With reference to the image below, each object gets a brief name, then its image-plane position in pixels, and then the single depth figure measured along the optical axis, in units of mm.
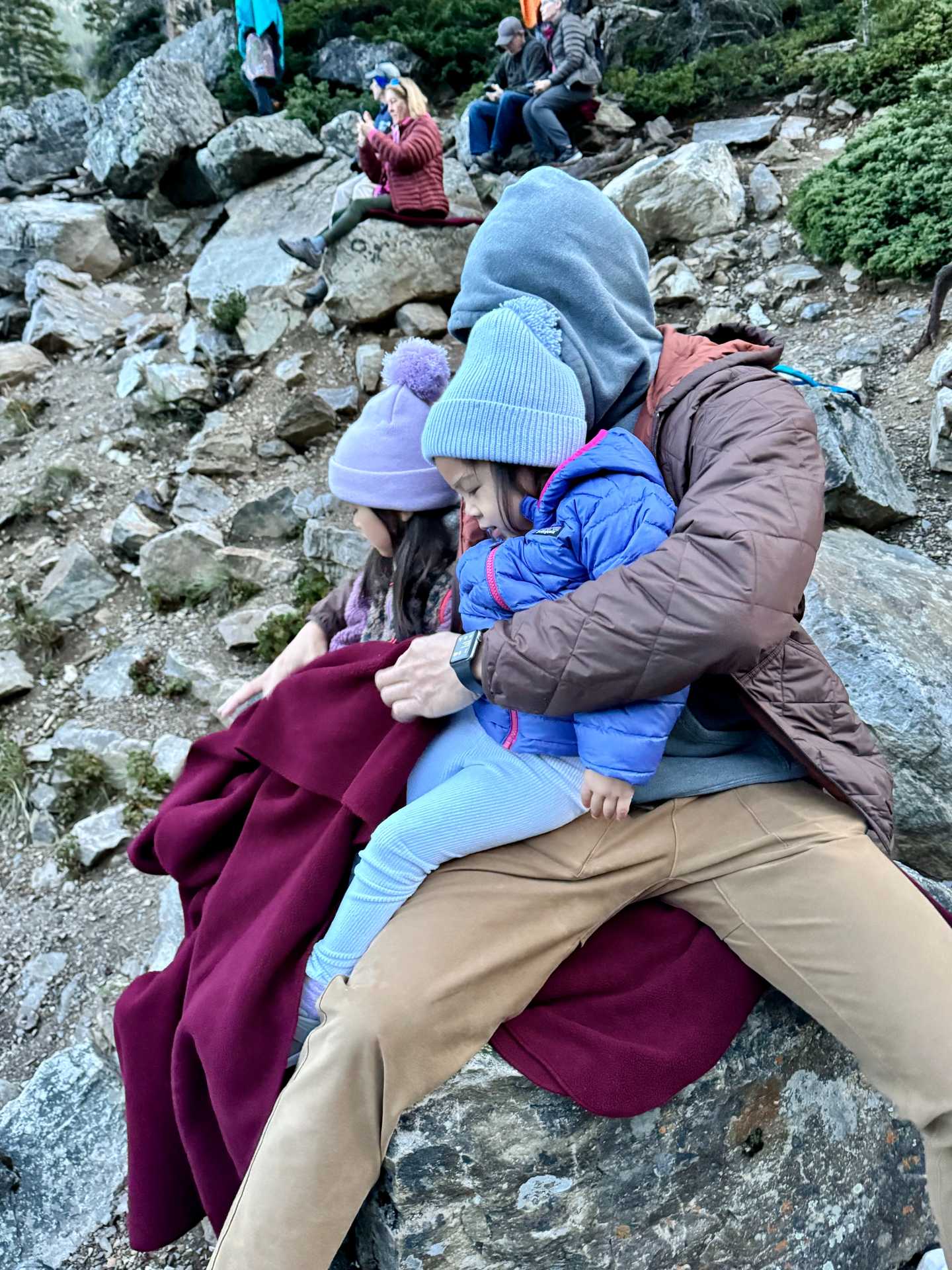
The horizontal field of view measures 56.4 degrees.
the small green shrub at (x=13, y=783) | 5211
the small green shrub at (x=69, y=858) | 4789
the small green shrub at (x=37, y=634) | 6156
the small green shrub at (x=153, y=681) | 5746
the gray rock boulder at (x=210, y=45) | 14172
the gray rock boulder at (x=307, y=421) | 7523
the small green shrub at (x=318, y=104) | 12172
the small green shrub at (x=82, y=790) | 5180
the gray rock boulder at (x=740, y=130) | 8945
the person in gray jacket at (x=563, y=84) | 10109
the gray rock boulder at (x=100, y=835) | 4789
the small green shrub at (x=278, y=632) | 5738
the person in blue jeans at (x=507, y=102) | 10539
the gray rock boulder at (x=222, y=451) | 7391
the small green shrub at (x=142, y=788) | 4973
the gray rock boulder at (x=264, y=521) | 6789
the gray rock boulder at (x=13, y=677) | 5875
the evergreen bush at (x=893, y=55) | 8000
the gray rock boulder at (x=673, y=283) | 7332
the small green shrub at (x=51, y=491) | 7141
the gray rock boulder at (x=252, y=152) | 11000
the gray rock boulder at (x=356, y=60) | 13359
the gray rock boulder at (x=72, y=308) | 9570
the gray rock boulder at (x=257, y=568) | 6336
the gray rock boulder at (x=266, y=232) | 9531
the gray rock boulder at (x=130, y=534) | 6660
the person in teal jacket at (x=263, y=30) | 12617
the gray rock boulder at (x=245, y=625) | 5809
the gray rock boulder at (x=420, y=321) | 8217
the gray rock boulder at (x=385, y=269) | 8305
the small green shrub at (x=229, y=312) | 8805
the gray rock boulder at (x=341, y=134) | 11547
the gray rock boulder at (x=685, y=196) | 7832
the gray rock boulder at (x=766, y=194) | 7836
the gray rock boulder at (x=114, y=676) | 5859
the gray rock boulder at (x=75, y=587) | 6379
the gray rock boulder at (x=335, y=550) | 6062
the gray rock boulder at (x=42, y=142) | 13750
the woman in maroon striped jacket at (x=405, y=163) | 8227
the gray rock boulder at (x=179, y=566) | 6340
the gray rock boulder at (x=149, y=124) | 11469
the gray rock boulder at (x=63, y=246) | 11039
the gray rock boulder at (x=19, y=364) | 9047
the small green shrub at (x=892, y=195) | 6137
